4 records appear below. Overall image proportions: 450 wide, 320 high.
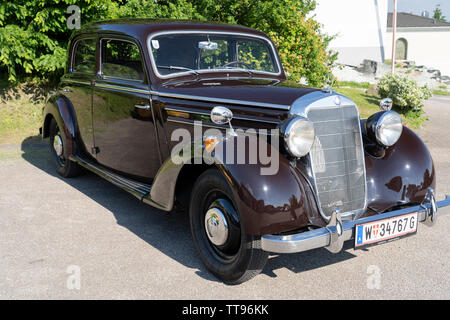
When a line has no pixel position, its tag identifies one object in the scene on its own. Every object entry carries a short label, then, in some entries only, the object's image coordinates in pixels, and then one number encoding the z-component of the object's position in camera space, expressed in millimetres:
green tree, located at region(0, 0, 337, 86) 7082
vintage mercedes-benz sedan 2717
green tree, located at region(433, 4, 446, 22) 60281
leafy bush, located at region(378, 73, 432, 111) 10406
